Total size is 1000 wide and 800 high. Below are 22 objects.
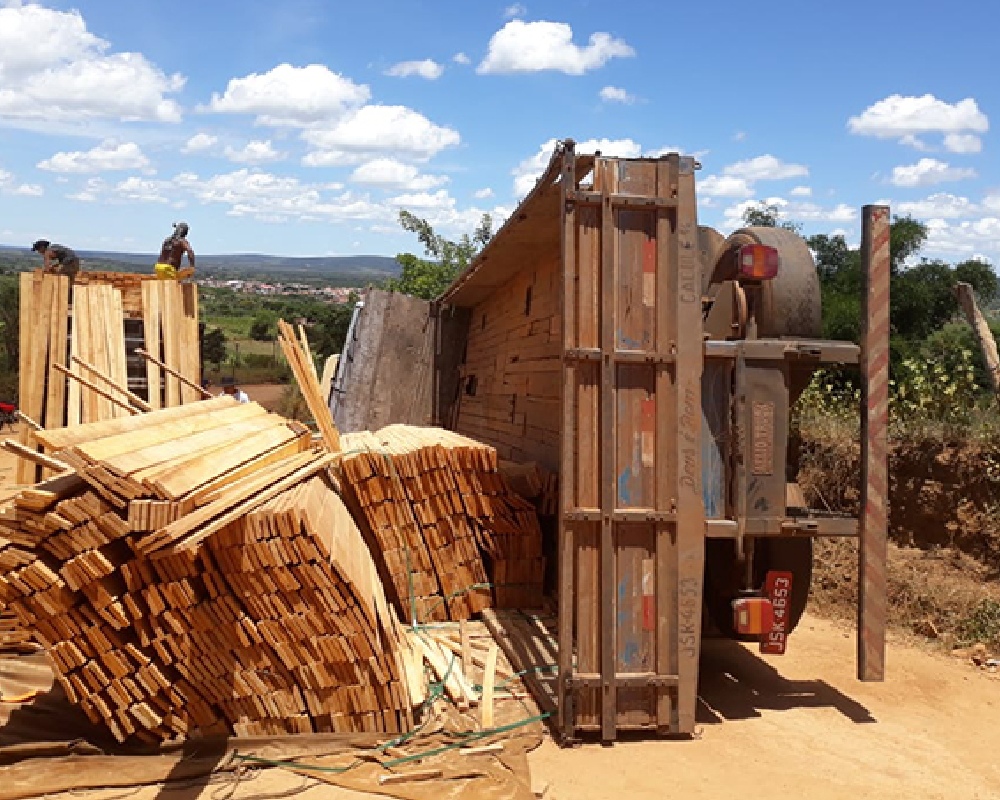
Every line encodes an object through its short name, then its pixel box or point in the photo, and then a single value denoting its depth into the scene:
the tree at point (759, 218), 21.25
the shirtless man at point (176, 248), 11.95
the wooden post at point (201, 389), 9.47
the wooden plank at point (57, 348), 9.52
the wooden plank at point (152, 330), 9.80
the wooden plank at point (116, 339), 9.71
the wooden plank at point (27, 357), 9.52
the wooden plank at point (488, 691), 5.20
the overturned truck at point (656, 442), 5.32
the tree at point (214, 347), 42.22
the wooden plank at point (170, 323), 10.26
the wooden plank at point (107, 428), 4.71
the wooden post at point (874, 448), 5.72
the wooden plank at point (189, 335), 10.41
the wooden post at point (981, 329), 8.65
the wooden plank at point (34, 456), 4.33
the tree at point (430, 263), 22.48
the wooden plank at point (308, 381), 6.48
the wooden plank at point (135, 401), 6.68
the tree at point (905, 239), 21.72
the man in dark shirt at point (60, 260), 11.74
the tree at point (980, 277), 24.05
